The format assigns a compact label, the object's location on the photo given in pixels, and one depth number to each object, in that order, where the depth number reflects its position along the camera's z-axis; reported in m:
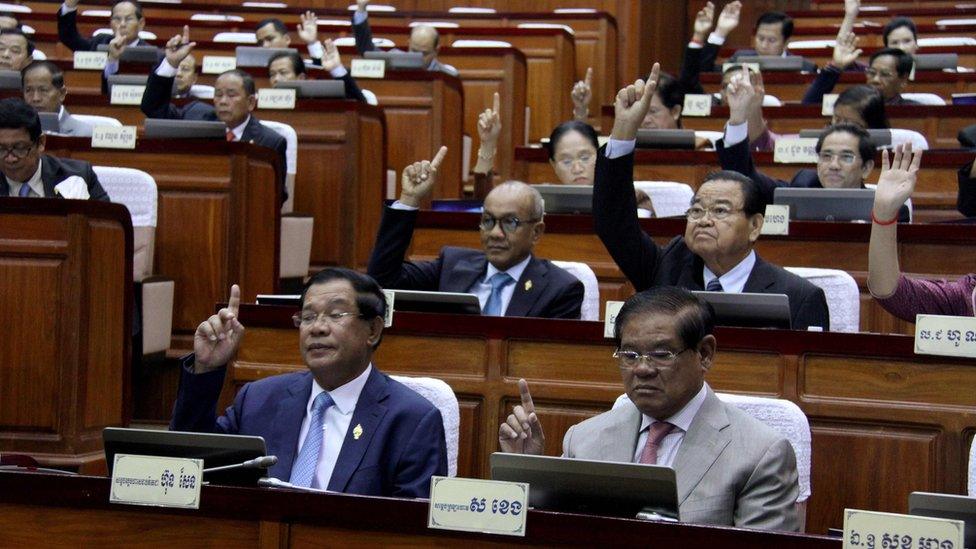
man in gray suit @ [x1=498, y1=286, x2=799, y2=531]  4.55
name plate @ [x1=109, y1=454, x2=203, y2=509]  4.11
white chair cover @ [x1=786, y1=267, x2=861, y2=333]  6.91
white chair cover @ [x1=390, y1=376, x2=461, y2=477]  5.53
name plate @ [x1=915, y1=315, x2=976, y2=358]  5.64
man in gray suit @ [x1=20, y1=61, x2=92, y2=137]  10.65
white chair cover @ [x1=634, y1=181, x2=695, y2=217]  9.18
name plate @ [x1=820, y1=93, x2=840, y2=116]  12.08
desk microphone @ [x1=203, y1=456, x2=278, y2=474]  4.27
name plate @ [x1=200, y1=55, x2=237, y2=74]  13.64
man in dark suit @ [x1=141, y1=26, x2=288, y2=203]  10.58
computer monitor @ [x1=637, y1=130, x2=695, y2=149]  10.46
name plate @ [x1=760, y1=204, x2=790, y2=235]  7.89
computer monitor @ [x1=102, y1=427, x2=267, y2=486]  4.37
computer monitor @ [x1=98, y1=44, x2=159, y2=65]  13.49
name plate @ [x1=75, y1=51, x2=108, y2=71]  13.59
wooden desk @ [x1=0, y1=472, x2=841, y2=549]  3.73
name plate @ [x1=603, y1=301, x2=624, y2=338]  6.14
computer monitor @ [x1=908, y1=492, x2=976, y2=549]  3.61
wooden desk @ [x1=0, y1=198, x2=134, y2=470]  7.30
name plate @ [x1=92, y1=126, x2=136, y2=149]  9.42
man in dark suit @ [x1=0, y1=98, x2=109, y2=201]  8.27
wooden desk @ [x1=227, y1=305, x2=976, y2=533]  5.80
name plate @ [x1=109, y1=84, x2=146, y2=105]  11.55
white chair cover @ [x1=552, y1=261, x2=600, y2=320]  7.43
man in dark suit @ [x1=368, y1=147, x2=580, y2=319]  7.13
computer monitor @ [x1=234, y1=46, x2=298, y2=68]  13.49
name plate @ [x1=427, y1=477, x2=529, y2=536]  3.77
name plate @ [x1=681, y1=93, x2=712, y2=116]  12.87
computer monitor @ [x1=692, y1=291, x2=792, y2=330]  6.06
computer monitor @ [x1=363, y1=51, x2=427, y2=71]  13.36
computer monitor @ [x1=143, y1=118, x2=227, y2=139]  9.55
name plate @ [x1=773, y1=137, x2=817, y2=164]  10.19
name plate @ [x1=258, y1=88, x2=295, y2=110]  11.05
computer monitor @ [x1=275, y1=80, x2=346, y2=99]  11.29
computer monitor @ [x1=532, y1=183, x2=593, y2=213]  8.66
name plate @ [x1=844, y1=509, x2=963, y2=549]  3.41
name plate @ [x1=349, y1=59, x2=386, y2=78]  12.68
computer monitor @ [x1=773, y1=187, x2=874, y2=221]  8.21
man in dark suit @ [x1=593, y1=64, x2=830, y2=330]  6.61
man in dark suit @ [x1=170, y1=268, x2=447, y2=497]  5.17
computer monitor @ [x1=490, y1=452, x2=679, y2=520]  3.85
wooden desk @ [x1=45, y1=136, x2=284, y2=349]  9.20
